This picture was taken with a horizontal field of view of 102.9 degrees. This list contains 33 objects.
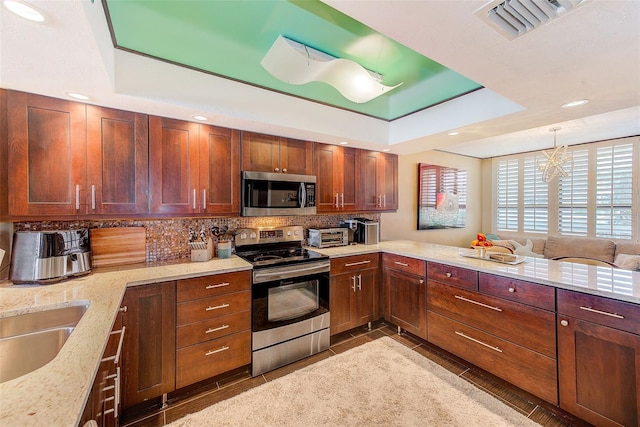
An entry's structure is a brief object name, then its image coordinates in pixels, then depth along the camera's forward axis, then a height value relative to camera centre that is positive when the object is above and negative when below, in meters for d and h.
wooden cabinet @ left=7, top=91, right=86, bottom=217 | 1.65 +0.38
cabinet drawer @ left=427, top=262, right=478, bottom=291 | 2.23 -0.60
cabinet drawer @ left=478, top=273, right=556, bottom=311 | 1.80 -0.61
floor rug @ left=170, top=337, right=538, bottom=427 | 1.77 -1.45
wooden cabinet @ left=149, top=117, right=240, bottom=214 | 2.12 +0.38
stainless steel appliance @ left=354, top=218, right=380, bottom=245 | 3.34 -0.28
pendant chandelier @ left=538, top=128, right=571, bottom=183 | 3.76 +0.74
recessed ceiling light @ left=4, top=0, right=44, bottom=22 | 0.94 +0.77
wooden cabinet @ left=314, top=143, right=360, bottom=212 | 3.03 +0.41
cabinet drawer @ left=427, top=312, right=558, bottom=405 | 1.79 -1.18
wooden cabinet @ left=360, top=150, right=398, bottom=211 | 3.42 +0.42
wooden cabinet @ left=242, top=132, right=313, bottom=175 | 2.55 +0.60
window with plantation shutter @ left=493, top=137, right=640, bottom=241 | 3.98 +0.29
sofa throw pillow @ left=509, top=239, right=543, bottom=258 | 4.50 -0.69
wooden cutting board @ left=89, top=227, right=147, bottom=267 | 2.09 -0.30
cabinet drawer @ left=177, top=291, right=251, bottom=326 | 1.95 -0.78
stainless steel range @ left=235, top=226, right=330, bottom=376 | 2.26 -0.86
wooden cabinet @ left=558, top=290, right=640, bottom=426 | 1.48 -0.93
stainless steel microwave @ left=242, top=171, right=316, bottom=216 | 2.52 +0.18
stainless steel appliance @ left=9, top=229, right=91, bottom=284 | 1.64 -0.30
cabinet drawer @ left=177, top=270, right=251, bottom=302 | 1.95 -0.60
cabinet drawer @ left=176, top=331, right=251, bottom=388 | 1.96 -1.19
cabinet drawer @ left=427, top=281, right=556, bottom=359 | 1.81 -0.86
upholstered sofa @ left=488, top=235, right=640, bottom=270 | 3.71 -0.62
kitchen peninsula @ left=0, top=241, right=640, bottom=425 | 0.66 -0.49
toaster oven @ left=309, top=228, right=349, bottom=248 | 3.08 -0.33
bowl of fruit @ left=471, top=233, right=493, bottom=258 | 2.44 -0.33
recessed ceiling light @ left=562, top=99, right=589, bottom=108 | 1.91 +0.82
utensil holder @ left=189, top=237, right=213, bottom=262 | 2.31 -0.40
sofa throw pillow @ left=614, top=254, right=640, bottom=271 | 3.05 -0.65
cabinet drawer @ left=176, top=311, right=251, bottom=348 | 1.95 -0.95
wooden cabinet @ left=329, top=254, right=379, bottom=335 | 2.76 -0.92
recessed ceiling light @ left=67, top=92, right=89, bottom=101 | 1.70 +0.78
